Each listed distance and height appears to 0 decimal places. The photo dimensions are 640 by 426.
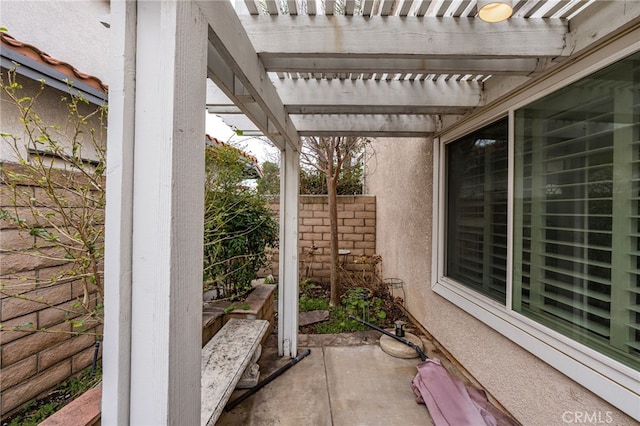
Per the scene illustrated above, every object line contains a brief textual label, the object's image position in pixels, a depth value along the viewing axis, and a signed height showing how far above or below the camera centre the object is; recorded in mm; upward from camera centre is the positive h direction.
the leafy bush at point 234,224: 2869 -130
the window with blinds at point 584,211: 1509 +42
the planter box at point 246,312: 2740 -1159
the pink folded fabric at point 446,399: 2031 -1601
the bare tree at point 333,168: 4535 +838
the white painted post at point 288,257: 3117 -539
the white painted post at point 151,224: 707 -35
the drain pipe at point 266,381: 2352 -1742
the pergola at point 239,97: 715 +715
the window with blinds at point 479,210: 2482 +67
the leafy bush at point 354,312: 3889 -1669
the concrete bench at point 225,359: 1690 -1237
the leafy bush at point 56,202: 1455 +59
